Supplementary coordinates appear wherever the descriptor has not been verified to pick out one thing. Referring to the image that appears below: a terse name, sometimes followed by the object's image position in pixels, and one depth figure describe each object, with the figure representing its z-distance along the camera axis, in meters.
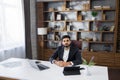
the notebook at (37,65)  2.66
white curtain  4.18
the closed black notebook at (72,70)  2.38
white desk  2.25
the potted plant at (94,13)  5.14
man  3.05
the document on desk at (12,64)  2.80
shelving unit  5.14
